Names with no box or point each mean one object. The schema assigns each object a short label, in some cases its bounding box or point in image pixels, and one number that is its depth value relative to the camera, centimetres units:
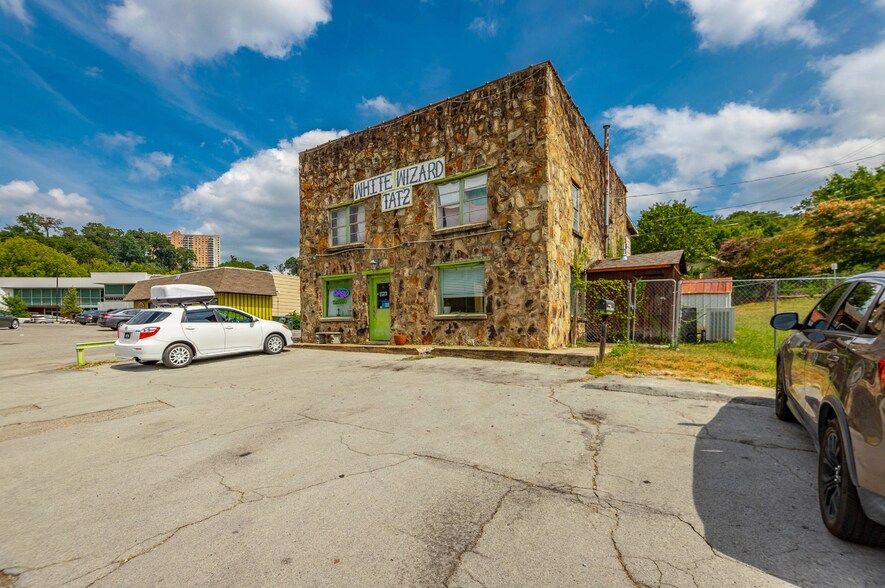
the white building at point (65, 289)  6094
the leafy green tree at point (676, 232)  3072
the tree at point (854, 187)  2475
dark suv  205
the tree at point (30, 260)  7412
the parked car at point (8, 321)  3292
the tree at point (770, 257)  2650
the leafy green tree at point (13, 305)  5106
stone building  1047
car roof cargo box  1089
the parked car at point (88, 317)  4072
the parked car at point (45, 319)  4972
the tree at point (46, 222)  10188
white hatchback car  984
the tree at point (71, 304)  5378
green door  1344
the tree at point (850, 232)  2156
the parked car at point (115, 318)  3146
